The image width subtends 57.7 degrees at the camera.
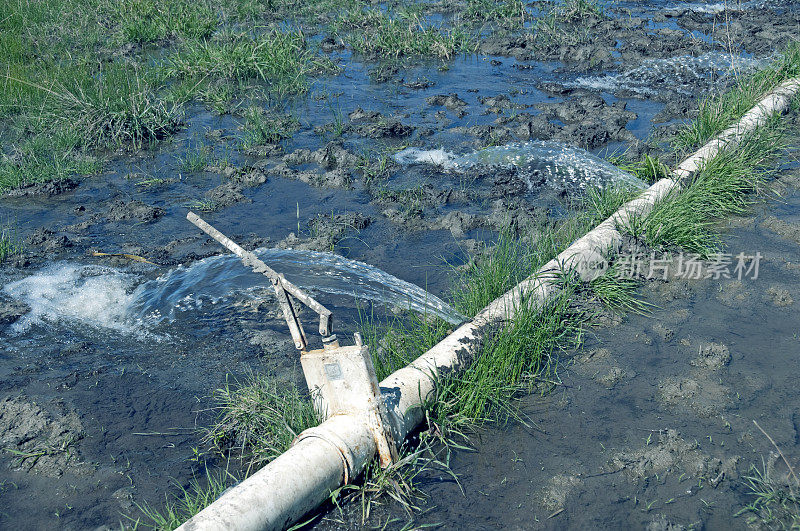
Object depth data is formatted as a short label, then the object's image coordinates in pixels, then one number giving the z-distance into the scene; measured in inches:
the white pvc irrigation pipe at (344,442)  116.8
